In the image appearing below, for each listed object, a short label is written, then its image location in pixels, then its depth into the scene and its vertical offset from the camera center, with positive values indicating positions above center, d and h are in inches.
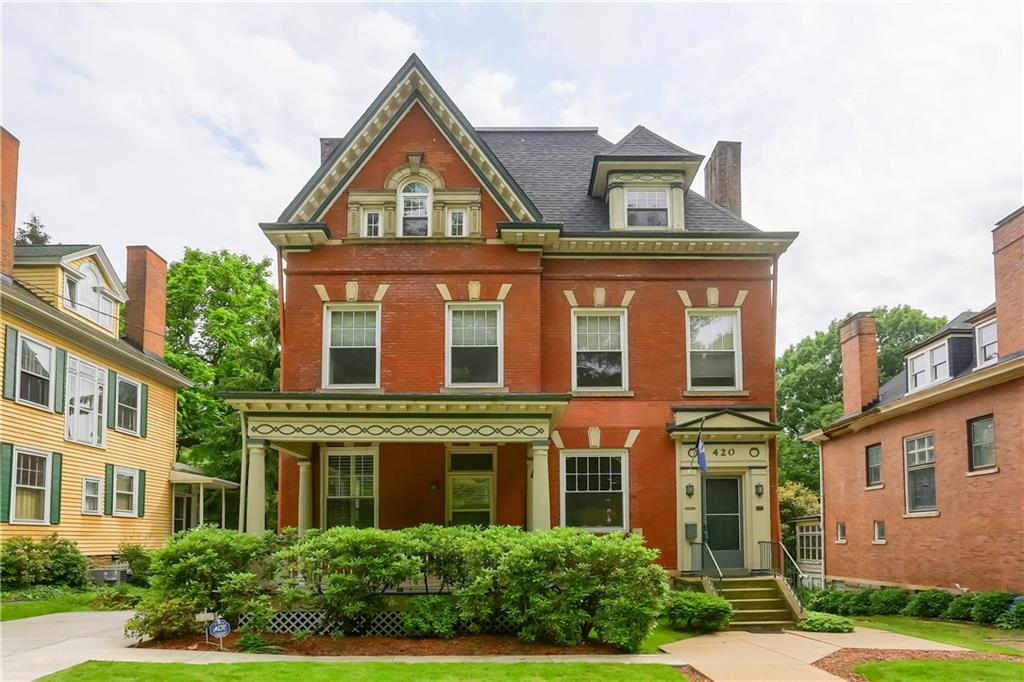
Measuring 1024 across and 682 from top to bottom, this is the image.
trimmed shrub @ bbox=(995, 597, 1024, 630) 729.0 -119.5
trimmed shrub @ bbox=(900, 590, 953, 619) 861.2 -128.7
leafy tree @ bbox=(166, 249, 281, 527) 1491.1 +217.6
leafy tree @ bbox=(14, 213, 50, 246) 1852.9 +458.8
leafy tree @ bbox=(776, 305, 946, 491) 1998.0 +194.2
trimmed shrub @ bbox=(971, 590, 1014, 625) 762.8 -115.3
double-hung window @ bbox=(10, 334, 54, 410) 929.5 +94.8
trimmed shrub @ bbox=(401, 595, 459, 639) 577.3 -93.5
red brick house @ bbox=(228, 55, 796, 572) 789.2 +110.6
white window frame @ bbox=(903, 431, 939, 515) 961.5 -12.8
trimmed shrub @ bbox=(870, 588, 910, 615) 940.4 -137.4
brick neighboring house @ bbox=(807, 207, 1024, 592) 827.4 +8.1
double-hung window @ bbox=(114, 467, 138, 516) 1161.4 -32.2
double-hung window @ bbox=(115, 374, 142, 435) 1171.7 +78.8
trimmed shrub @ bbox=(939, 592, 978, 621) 802.8 -122.0
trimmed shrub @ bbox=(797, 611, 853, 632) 675.4 -114.4
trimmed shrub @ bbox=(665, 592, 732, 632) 650.2 -101.7
